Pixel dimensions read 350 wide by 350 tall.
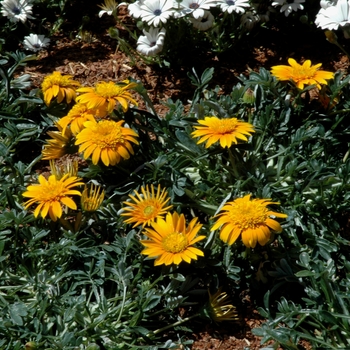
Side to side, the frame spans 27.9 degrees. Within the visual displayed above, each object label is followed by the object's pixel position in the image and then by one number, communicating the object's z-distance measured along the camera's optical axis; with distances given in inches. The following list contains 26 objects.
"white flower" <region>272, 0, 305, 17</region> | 130.6
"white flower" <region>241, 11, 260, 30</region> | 133.0
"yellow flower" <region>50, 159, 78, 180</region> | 100.9
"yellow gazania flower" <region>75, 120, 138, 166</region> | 100.1
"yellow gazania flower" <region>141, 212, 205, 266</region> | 91.0
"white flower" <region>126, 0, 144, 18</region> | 127.8
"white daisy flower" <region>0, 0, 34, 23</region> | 139.5
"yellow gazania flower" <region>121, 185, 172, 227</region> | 96.0
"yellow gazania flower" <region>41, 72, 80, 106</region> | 113.9
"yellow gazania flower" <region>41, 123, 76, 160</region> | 105.5
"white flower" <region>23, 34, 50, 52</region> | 141.1
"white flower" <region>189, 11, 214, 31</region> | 128.3
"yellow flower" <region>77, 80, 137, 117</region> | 103.6
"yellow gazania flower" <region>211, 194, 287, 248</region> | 88.4
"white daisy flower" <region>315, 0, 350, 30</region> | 121.6
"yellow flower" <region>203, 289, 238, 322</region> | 95.0
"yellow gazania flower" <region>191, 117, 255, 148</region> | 96.2
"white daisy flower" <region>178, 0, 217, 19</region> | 124.3
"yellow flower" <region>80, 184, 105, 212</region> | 99.1
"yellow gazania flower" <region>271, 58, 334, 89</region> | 105.7
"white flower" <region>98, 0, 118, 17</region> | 135.7
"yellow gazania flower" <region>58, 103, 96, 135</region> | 105.4
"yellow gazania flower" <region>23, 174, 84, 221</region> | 95.8
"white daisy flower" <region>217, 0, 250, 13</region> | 125.6
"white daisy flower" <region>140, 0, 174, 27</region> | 126.0
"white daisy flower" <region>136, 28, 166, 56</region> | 127.4
